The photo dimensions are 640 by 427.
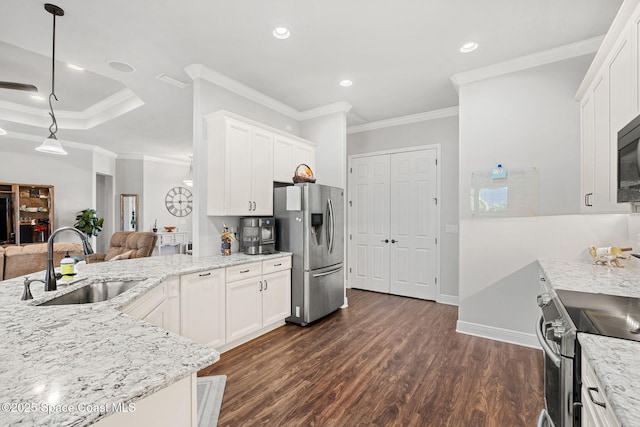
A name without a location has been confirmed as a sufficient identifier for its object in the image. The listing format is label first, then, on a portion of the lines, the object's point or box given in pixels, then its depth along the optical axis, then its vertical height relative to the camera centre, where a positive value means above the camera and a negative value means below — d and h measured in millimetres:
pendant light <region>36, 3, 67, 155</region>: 3293 +748
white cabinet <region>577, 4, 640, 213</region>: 1648 +706
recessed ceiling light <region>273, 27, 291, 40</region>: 2561 +1595
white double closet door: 4594 -163
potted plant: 6359 -207
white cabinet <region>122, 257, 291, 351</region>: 2300 -827
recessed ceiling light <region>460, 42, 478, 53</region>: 2770 +1589
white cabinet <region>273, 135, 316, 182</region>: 3801 +784
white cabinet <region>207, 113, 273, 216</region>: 3182 +512
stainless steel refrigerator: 3496 -364
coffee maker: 3354 -263
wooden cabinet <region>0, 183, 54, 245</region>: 5504 -13
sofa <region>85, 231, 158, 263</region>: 4933 -579
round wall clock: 8367 +338
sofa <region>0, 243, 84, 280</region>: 3891 -646
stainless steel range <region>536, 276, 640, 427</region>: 1159 -521
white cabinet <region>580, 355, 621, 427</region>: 822 -589
